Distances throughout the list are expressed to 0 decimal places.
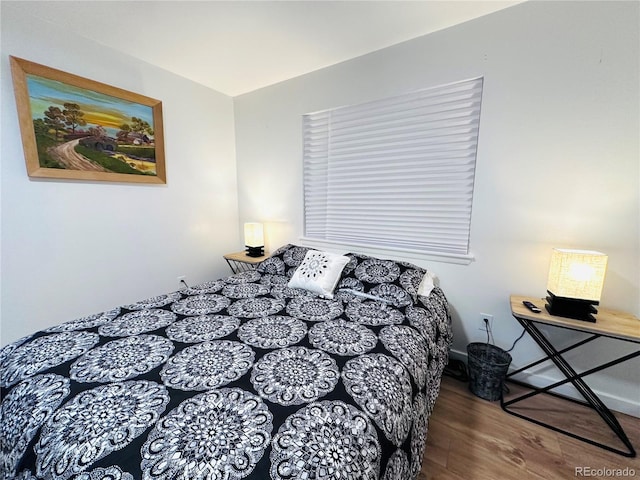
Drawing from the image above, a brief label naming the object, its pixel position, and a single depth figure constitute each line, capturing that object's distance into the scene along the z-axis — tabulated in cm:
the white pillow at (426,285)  192
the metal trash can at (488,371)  171
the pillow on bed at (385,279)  178
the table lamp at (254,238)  293
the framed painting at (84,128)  181
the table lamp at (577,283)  140
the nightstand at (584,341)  134
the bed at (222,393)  68
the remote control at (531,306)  155
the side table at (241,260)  280
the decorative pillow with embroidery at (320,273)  194
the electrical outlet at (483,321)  195
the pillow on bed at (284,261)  230
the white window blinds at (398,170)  194
